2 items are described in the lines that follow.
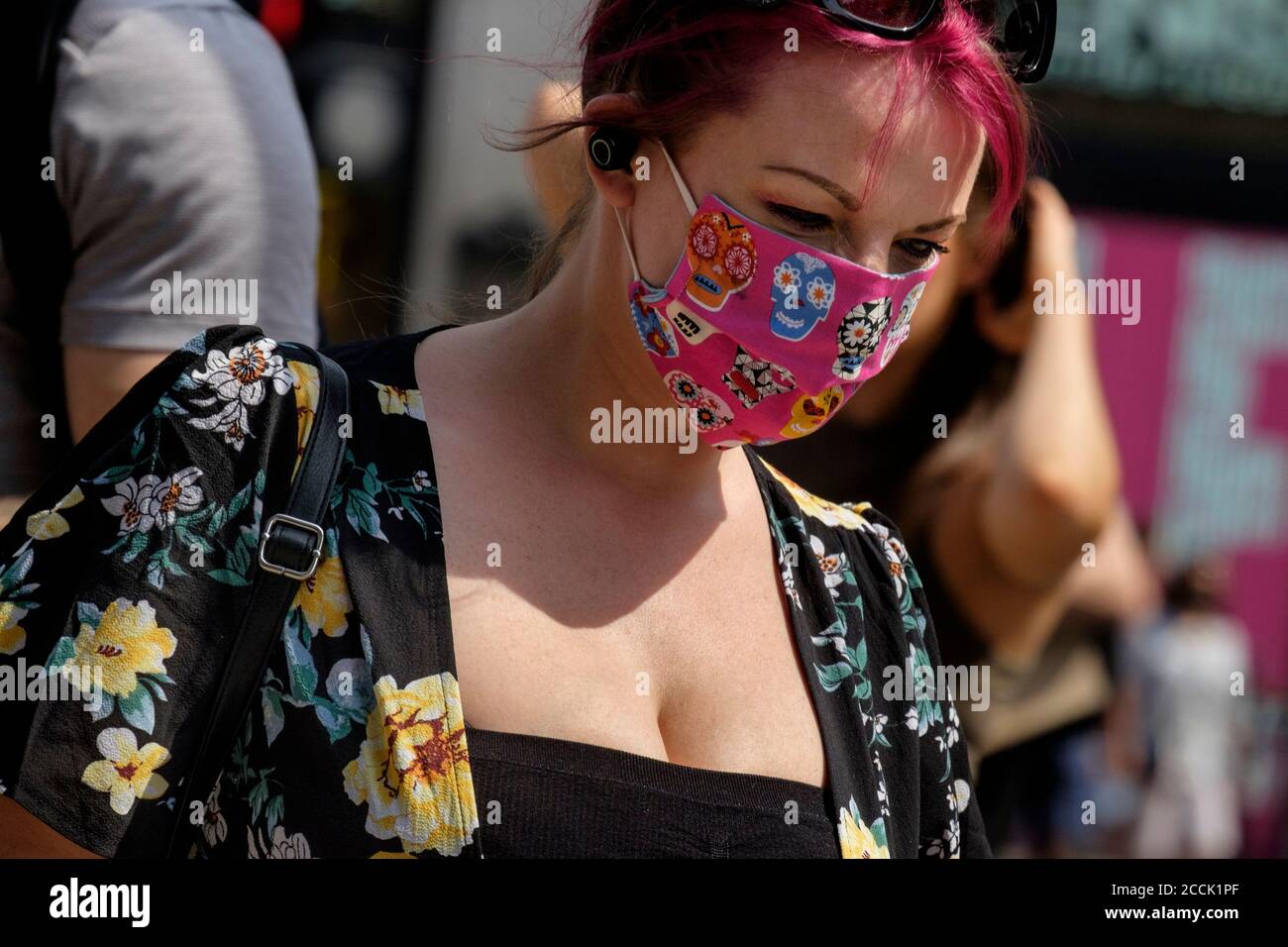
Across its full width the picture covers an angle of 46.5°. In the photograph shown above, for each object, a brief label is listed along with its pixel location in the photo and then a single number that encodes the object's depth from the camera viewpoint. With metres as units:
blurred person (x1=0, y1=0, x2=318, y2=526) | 2.10
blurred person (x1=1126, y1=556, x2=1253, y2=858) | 6.88
